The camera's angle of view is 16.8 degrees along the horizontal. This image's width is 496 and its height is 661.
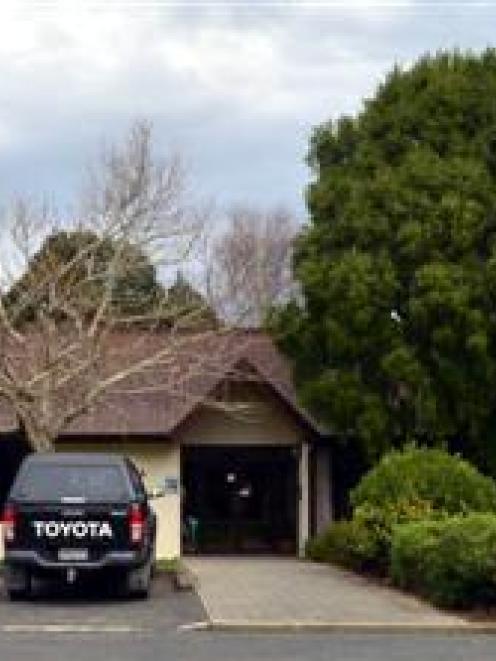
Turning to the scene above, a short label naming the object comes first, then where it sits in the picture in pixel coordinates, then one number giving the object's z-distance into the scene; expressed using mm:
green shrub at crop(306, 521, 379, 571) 26344
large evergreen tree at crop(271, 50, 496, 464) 33625
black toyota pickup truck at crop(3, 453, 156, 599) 21375
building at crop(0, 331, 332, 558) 36969
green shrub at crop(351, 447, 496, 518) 26438
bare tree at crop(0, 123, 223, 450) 32812
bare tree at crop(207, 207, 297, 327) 46062
